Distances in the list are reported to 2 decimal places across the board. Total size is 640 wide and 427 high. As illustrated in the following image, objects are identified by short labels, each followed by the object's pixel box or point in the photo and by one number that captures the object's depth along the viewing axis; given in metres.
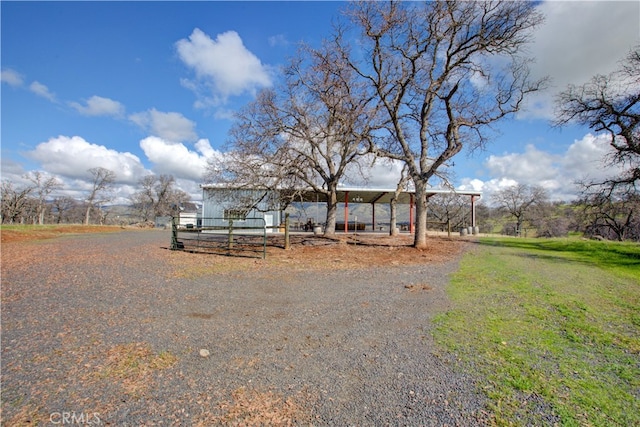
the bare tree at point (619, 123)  13.55
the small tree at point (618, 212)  15.55
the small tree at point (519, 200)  44.25
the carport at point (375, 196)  24.89
